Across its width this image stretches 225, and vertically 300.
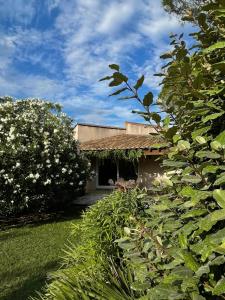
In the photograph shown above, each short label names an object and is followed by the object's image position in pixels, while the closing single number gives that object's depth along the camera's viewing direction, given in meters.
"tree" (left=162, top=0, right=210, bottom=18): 12.47
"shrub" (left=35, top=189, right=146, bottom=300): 2.12
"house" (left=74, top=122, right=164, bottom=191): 13.15
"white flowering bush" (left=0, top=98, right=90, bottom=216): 9.11
